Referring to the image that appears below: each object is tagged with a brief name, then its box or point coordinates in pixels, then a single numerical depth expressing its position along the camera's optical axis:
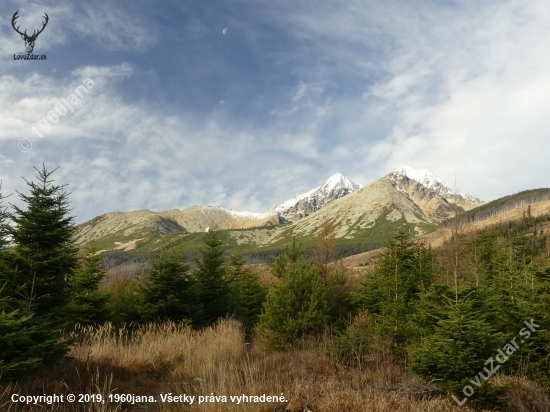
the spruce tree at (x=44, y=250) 7.57
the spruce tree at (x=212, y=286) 16.70
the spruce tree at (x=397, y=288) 9.61
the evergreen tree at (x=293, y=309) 11.21
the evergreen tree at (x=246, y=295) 18.69
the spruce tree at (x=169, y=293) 13.82
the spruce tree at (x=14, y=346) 4.75
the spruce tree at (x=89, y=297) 13.47
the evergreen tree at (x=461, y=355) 5.70
